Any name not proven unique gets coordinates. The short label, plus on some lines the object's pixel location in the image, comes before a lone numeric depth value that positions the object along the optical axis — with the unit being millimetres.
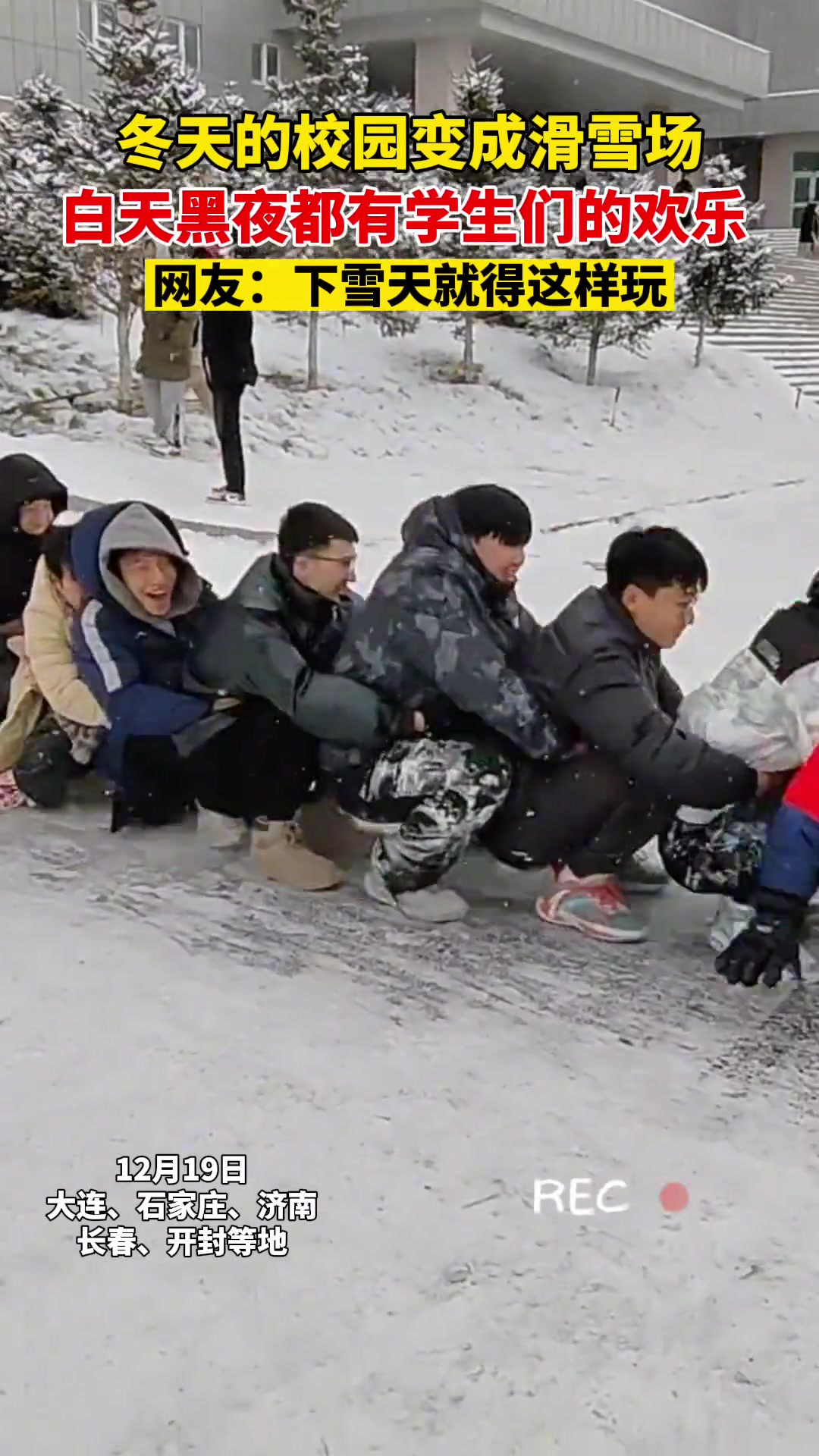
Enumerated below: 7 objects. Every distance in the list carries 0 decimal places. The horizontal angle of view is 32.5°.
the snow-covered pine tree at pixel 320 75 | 8766
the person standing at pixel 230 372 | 6348
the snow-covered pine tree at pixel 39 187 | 7543
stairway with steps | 12305
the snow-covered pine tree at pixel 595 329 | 10844
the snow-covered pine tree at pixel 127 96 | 7109
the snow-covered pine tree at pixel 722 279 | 11398
